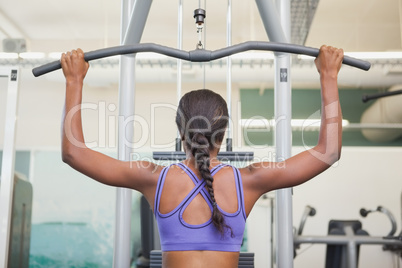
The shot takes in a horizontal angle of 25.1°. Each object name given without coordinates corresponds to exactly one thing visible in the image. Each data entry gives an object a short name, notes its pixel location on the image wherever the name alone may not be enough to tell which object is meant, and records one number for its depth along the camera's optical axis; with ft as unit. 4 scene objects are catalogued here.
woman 9.71
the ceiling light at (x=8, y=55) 27.19
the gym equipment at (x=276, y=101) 11.87
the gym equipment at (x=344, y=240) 18.16
